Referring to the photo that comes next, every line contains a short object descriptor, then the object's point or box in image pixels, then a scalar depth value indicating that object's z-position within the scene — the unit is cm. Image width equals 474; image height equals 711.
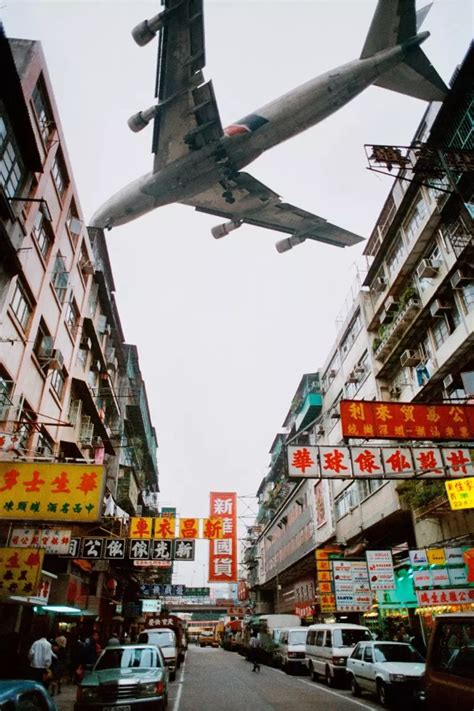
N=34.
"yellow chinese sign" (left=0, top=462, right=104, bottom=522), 1067
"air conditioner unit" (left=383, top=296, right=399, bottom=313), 2370
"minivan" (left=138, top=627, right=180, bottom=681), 1841
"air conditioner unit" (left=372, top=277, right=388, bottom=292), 2512
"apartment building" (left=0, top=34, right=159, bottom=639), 1373
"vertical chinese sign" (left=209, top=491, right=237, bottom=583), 2141
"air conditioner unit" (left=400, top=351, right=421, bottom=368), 2127
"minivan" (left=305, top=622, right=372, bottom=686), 1517
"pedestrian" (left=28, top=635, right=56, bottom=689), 1140
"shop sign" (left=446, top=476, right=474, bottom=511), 1316
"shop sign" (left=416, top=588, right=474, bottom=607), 1491
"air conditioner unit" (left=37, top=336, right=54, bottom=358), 1754
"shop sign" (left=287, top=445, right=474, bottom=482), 1255
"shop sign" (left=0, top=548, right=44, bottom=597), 1210
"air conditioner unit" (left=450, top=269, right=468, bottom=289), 1770
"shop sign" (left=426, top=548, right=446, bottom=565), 1529
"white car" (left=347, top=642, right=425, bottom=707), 1042
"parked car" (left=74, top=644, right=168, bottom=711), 835
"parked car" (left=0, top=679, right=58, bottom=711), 468
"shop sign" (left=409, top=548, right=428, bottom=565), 1562
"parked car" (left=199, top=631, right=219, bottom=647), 6862
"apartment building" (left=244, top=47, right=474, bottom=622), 1753
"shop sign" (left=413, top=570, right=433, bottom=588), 1513
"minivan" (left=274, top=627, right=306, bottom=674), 1984
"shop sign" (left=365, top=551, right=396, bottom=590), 1823
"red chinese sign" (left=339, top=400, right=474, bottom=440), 1252
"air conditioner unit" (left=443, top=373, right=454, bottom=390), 1882
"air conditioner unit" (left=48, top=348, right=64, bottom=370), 1758
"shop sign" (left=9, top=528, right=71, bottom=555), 1548
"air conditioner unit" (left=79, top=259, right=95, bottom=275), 2347
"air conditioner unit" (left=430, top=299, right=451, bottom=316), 1911
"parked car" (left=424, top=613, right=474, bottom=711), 559
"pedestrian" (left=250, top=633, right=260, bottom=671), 2140
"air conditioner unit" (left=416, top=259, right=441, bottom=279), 1975
